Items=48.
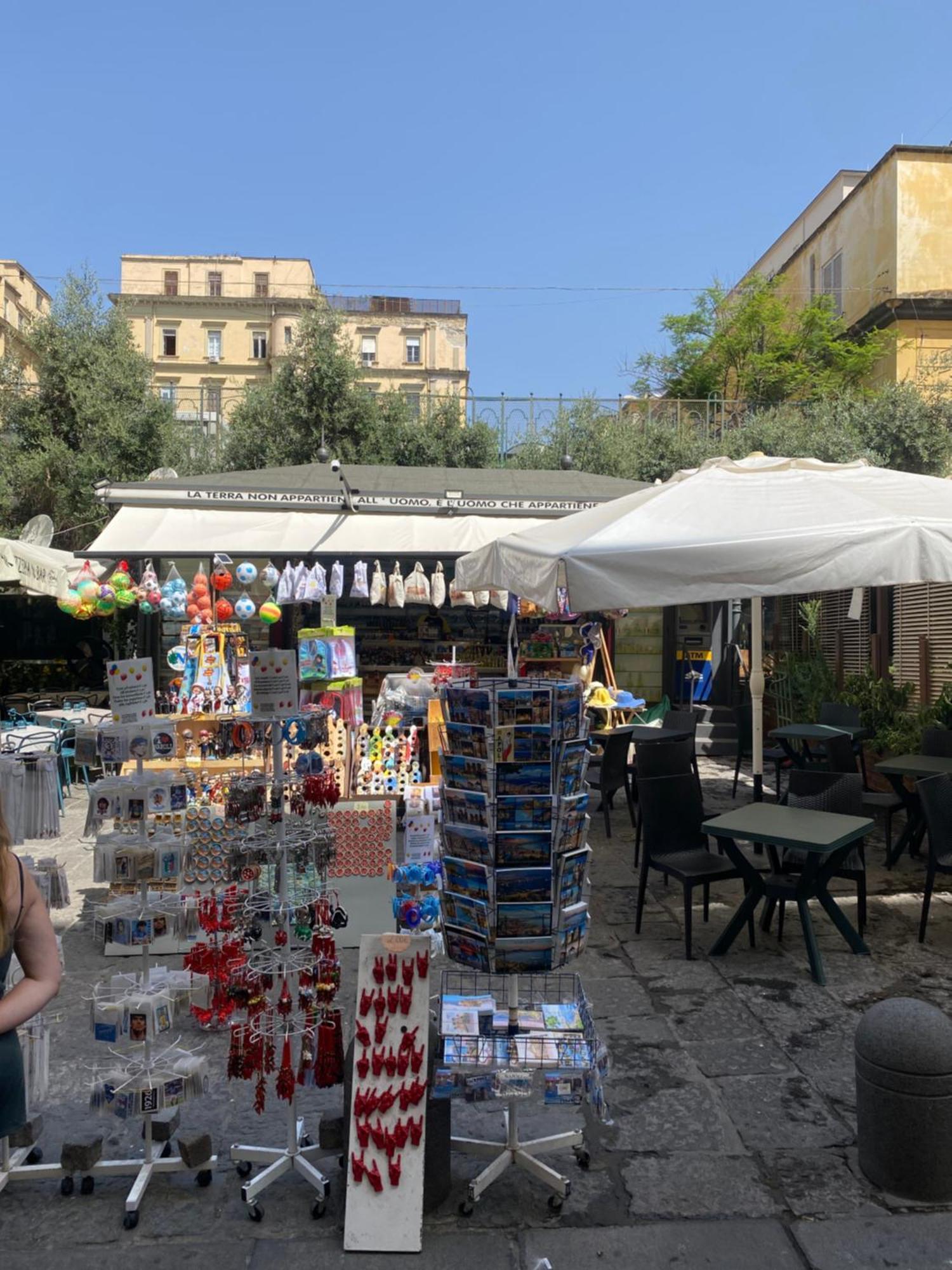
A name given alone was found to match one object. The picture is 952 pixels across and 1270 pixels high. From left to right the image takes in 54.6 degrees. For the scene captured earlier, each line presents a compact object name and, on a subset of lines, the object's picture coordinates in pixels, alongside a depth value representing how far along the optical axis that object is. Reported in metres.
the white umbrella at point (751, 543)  4.46
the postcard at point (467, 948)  3.10
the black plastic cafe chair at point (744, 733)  9.33
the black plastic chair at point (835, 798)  5.43
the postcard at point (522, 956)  3.08
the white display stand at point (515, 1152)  2.93
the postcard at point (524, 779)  3.12
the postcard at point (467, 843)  3.11
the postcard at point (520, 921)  3.09
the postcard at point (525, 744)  3.12
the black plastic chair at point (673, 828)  5.47
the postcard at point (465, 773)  3.15
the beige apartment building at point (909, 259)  21.89
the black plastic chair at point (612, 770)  7.81
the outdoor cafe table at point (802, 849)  4.73
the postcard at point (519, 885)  3.09
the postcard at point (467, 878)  3.11
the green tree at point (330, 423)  20.80
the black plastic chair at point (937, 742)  7.08
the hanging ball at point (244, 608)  9.61
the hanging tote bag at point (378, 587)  10.21
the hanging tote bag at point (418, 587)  10.23
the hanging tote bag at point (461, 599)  10.27
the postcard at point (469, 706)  3.14
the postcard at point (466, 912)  3.09
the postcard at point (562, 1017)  3.05
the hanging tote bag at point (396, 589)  10.25
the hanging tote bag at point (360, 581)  10.07
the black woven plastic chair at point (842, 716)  8.89
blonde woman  2.18
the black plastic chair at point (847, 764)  6.75
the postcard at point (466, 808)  3.12
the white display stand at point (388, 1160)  2.73
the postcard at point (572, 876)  3.13
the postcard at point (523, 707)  3.12
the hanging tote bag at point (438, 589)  10.25
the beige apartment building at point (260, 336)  47.56
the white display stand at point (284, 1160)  2.91
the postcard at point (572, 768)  3.16
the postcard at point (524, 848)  3.11
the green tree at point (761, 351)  24.16
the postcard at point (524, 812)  3.11
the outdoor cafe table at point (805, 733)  8.00
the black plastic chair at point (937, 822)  5.23
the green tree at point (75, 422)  19.02
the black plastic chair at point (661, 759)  6.50
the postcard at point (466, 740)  3.16
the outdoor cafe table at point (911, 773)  6.46
